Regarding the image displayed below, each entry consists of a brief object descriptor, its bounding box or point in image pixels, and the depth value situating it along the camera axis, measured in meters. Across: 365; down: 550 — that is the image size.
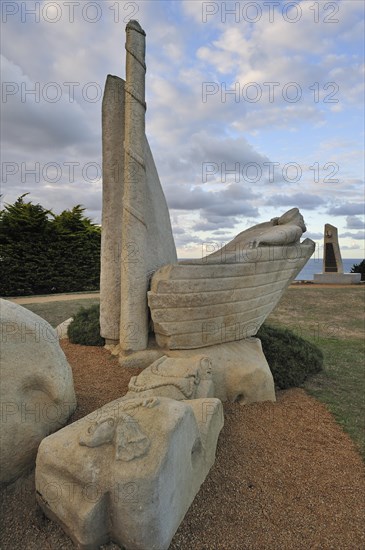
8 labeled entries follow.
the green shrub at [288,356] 5.91
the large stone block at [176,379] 3.64
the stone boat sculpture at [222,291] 4.53
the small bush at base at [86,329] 5.80
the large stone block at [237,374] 4.51
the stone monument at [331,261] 21.81
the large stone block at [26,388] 2.78
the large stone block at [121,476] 2.30
